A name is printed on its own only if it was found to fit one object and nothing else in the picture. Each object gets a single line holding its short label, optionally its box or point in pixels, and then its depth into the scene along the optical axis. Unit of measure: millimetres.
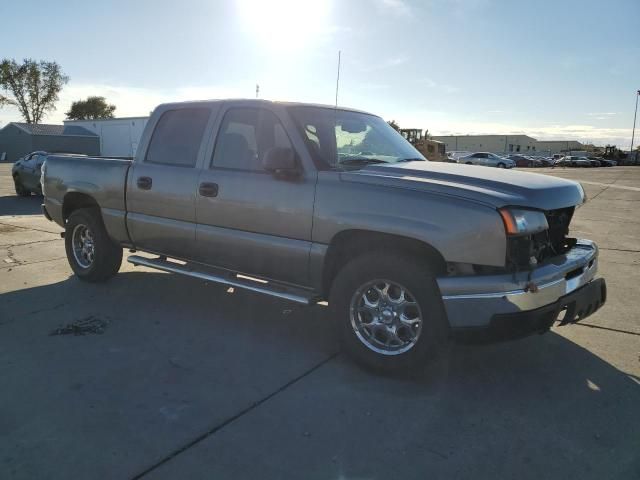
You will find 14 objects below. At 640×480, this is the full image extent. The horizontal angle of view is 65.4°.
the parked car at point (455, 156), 53391
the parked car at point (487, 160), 47062
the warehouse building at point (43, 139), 53938
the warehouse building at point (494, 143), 115938
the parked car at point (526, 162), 64375
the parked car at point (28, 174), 14547
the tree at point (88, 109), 85312
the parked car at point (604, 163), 68600
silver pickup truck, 3084
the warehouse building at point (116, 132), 48738
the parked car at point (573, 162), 66062
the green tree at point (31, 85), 72938
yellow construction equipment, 28938
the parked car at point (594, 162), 66812
